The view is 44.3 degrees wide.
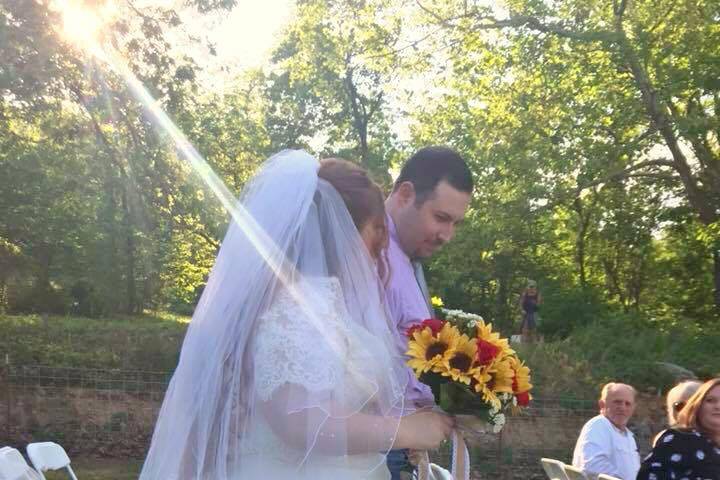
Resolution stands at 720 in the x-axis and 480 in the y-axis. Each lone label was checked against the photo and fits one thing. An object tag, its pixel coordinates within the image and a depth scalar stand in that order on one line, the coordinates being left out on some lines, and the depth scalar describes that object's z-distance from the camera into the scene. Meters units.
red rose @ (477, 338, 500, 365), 2.23
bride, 1.90
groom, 2.64
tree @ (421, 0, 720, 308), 12.82
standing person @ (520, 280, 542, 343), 17.02
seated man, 5.81
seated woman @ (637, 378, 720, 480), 4.15
